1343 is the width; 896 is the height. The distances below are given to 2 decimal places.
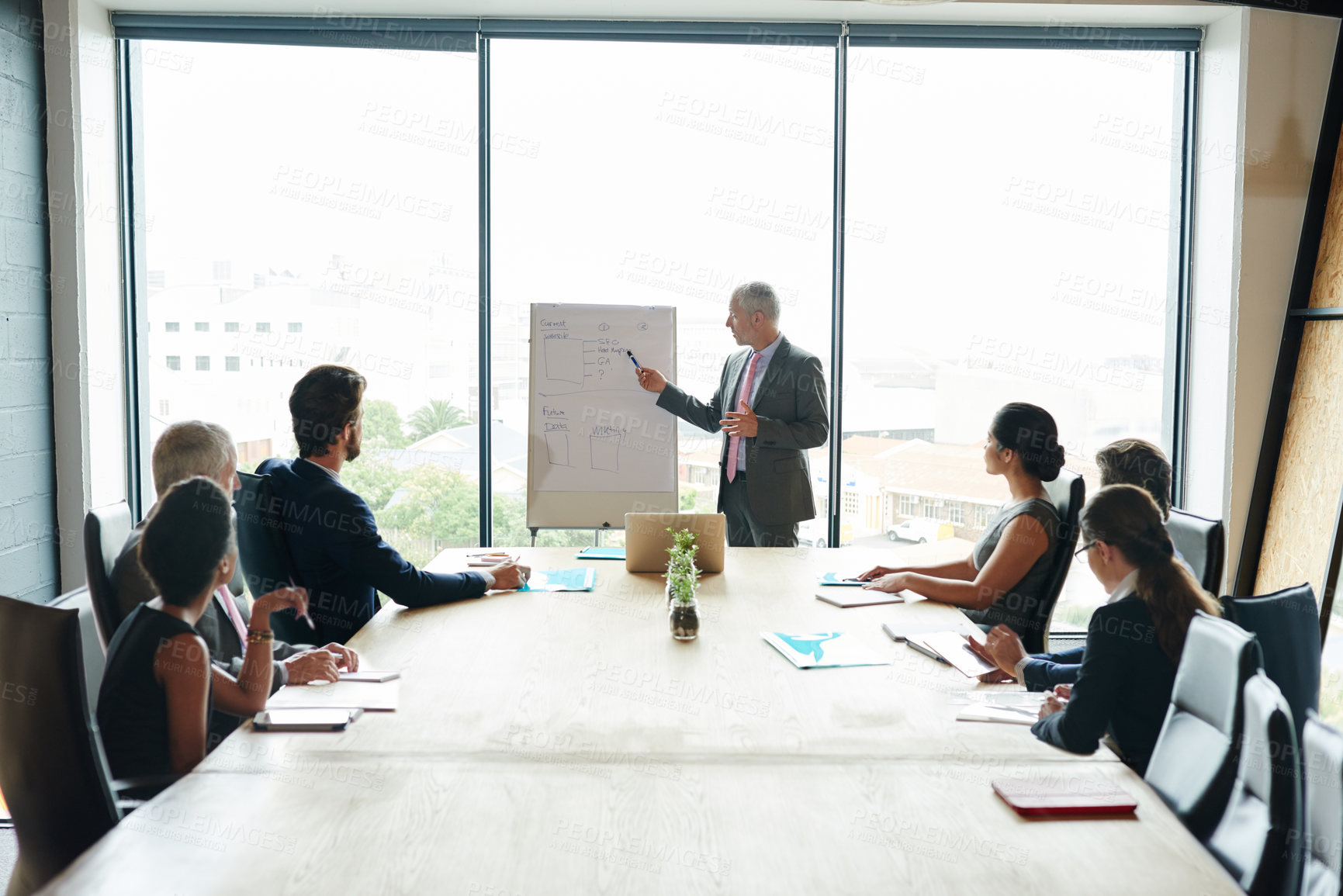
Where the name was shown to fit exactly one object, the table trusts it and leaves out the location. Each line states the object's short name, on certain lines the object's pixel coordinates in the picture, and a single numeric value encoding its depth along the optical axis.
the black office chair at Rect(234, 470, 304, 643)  2.45
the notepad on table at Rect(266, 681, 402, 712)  1.80
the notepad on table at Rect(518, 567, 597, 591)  2.80
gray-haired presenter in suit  4.00
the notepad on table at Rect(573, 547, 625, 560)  3.25
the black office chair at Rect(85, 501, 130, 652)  2.12
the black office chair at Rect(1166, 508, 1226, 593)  2.64
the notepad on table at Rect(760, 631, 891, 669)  2.11
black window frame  4.41
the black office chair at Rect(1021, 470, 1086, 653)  2.67
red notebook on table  1.38
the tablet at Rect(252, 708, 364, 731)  1.69
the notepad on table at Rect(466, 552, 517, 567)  2.98
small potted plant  2.28
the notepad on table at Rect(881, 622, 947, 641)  2.30
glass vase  2.28
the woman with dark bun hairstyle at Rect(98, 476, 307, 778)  1.64
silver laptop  3.01
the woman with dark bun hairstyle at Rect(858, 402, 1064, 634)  2.62
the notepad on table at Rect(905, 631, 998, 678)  2.05
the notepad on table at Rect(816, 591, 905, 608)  2.63
